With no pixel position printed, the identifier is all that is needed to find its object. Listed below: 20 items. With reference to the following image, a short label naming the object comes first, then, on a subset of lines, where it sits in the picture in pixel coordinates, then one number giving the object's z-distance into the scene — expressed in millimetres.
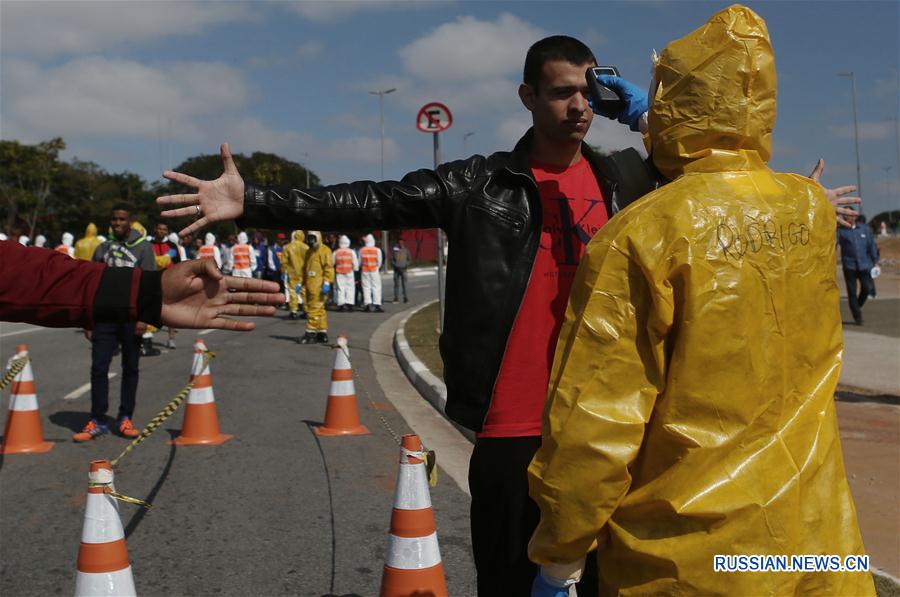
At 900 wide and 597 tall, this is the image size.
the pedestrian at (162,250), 13945
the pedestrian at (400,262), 26625
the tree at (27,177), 61750
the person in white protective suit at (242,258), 25828
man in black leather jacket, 2668
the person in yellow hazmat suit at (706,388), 1885
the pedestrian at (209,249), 24453
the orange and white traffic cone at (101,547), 3352
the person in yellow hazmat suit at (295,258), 16703
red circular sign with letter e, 12117
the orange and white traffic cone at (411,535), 3674
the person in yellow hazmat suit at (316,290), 15422
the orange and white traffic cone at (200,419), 7656
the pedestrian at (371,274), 23250
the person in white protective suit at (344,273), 22734
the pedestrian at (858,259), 15961
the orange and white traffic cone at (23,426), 7484
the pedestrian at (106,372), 7906
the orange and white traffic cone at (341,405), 7996
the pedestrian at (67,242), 23750
